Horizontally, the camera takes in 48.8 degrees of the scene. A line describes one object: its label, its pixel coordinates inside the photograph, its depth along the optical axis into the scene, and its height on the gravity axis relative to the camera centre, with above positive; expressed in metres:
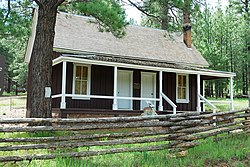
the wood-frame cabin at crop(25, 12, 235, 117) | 12.95 +1.12
